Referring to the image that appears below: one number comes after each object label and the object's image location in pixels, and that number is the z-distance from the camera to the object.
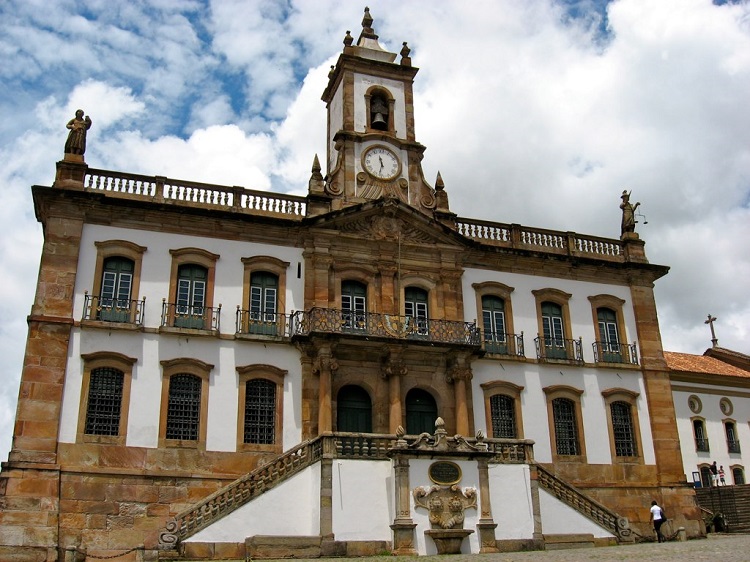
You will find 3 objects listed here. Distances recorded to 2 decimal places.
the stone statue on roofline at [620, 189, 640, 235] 29.78
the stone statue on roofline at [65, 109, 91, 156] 23.97
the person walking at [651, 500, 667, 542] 23.16
